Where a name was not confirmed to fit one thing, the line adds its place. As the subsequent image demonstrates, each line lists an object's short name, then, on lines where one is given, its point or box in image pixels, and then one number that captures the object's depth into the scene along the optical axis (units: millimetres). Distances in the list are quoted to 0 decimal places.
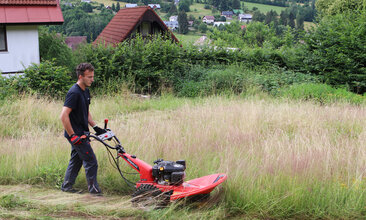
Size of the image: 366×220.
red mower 4613
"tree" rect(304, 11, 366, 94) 14828
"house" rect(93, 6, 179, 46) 25016
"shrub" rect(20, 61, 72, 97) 13516
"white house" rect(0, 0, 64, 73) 16891
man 4949
